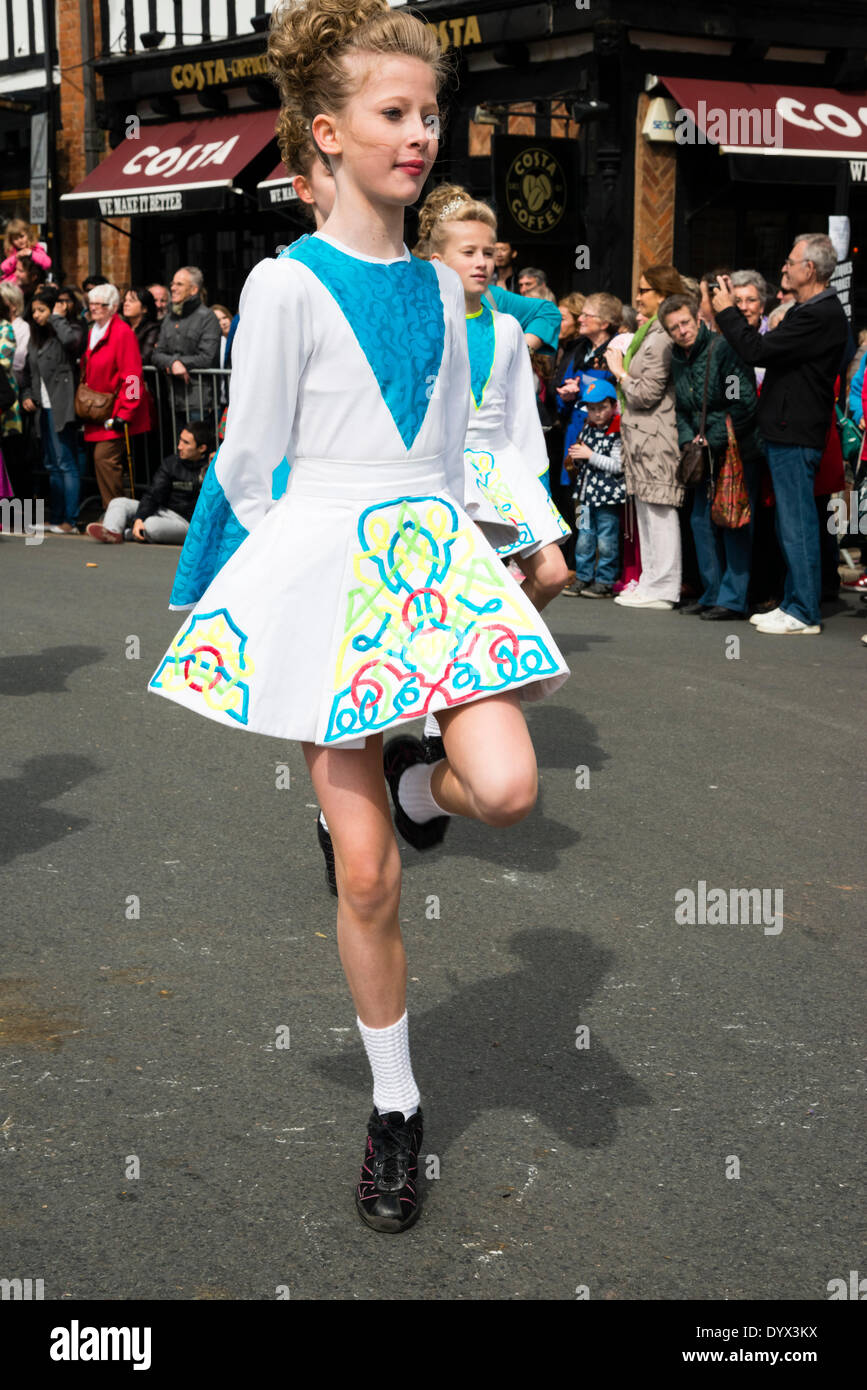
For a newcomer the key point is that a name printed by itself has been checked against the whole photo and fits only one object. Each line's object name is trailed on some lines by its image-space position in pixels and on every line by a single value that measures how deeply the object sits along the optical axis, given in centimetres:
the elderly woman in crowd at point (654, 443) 1042
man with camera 948
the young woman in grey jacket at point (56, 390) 1445
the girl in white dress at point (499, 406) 541
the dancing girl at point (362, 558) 302
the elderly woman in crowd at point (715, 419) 998
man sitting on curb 1280
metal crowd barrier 1402
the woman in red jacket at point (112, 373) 1406
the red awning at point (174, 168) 1939
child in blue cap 1103
